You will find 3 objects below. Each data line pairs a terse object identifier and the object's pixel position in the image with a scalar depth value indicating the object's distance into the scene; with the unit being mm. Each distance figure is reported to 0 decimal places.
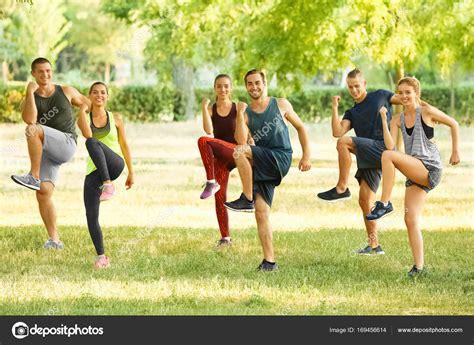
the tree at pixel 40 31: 65312
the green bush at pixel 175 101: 45375
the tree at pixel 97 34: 72375
